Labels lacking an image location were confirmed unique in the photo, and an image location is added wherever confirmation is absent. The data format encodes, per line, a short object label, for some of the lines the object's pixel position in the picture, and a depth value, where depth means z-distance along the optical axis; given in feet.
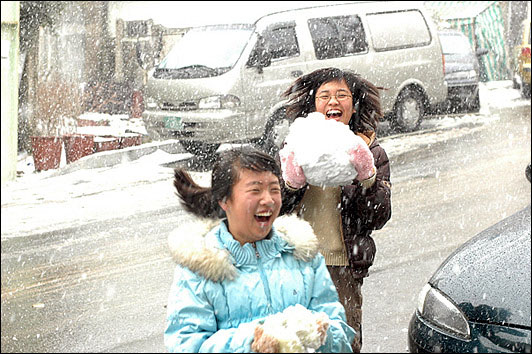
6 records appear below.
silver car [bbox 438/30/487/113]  57.50
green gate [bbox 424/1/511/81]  85.51
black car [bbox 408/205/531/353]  12.39
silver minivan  41.70
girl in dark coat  12.09
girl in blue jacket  8.68
